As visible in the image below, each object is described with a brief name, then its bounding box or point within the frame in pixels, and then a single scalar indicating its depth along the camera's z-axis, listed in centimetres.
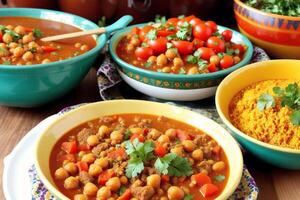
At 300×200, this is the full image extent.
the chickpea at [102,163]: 55
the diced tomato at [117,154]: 57
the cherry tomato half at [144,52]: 71
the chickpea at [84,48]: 72
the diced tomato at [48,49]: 70
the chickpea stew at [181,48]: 70
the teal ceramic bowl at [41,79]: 65
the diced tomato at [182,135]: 60
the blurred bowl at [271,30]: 76
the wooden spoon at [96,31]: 73
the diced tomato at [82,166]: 56
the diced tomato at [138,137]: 58
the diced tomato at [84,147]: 58
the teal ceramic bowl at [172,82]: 68
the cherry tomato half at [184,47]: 71
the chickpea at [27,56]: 68
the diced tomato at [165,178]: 54
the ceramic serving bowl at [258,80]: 59
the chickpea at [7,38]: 70
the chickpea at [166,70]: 69
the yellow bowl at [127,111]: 54
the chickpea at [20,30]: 73
